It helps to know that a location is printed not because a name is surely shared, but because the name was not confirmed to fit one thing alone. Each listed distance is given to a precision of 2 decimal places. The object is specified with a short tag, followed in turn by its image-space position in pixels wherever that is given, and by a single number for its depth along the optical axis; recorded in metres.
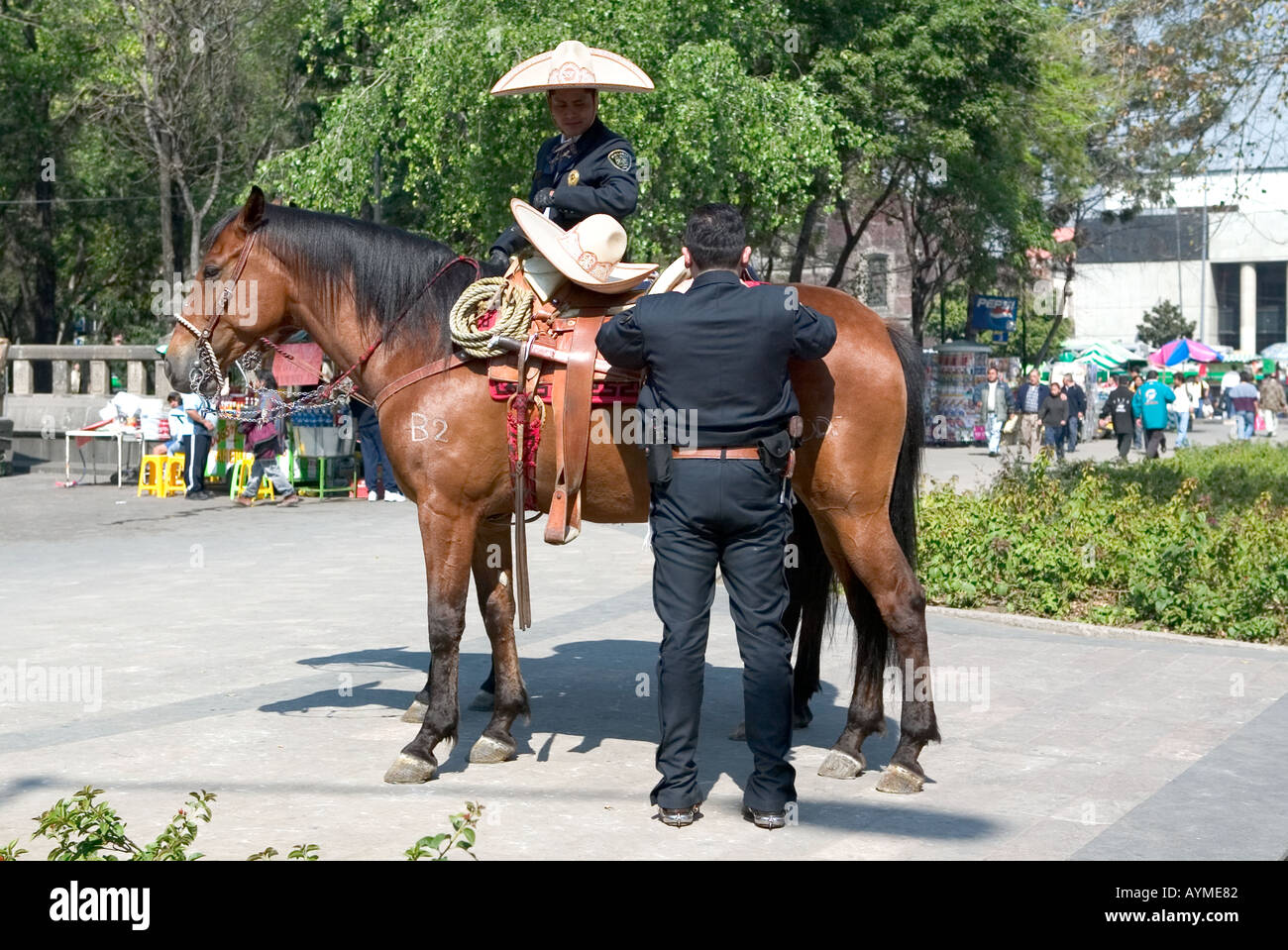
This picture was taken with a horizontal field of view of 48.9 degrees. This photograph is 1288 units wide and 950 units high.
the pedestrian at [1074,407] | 32.78
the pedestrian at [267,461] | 19.02
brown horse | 6.20
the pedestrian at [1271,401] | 37.28
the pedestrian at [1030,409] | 29.22
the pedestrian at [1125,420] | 28.41
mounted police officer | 6.40
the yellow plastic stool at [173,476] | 20.45
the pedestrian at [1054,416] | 28.44
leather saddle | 6.18
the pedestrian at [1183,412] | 35.06
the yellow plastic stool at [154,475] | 20.47
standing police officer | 5.51
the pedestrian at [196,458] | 20.08
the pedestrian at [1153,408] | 27.03
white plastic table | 21.30
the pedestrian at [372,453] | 19.16
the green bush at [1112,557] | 9.90
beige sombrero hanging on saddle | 6.19
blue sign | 40.56
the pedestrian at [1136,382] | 28.98
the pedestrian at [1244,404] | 34.91
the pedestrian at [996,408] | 31.67
